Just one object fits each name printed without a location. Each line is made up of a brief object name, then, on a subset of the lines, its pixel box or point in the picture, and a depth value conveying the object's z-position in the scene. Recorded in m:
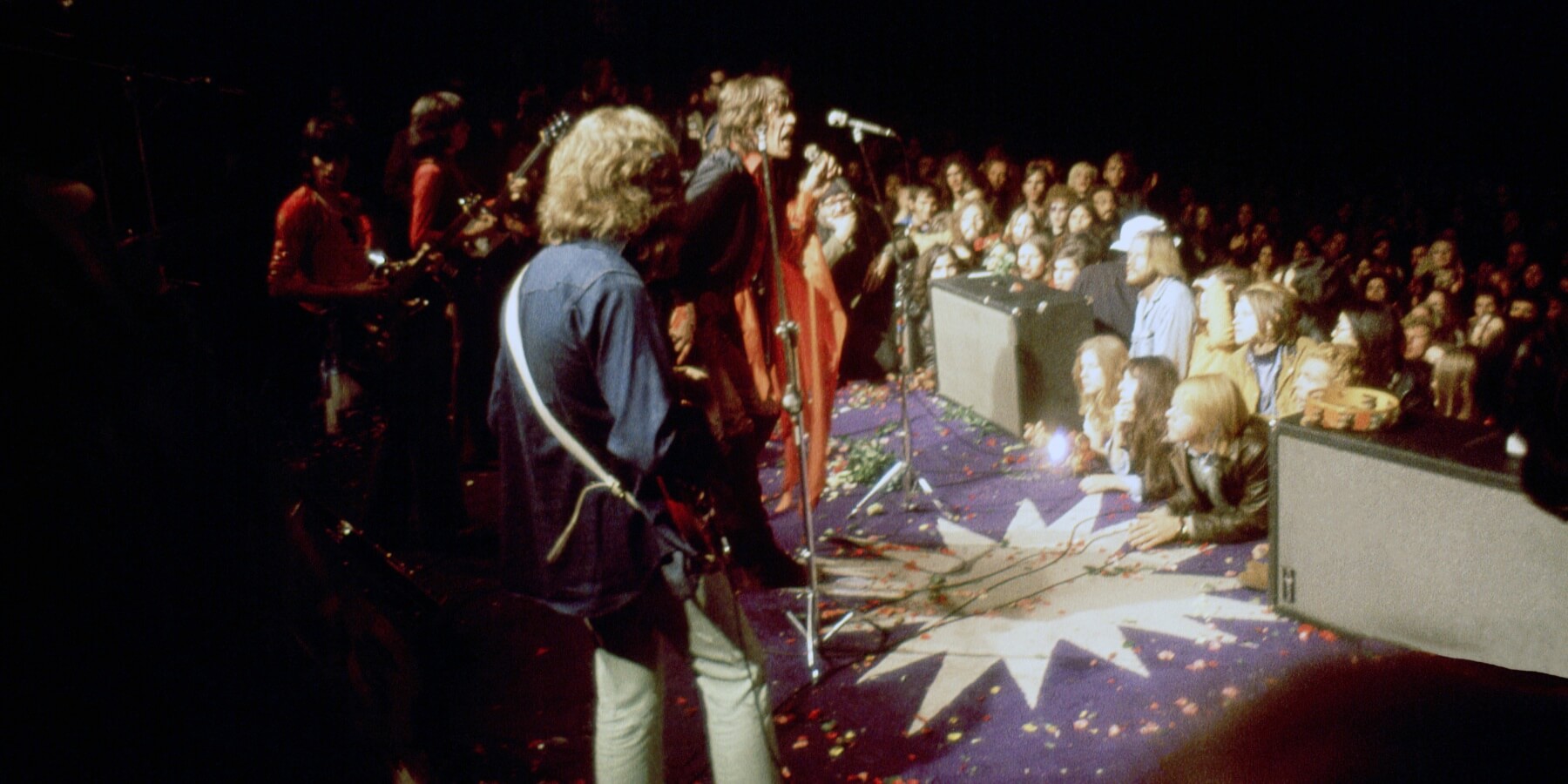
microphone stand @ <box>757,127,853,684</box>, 3.25
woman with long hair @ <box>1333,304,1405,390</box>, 4.89
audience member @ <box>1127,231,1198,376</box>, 5.35
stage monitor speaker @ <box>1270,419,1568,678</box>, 3.03
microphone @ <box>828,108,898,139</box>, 3.87
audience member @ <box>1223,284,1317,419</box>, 4.86
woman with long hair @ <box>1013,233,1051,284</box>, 6.89
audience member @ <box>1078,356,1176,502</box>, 4.95
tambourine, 3.42
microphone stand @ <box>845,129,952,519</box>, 5.11
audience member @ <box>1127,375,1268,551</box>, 4.48
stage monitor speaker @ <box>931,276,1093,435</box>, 5.98
